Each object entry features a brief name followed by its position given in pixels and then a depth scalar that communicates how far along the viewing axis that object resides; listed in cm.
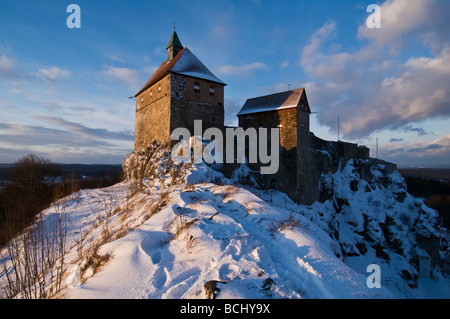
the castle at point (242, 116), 1845
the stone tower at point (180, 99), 1839
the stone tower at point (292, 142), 1845
